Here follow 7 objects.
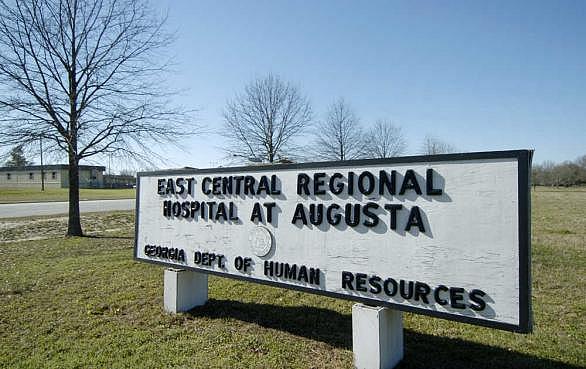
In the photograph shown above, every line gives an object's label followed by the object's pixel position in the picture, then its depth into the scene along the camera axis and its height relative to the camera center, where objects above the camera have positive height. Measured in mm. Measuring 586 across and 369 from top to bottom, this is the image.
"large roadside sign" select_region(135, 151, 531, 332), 2619 -404
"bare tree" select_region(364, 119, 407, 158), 29064 +2391
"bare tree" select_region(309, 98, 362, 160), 27130 +2394
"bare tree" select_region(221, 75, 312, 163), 24344 +2981
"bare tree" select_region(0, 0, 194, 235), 11625 +2595
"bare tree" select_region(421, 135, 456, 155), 38594 +3040
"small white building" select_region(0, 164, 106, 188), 60156 +949
